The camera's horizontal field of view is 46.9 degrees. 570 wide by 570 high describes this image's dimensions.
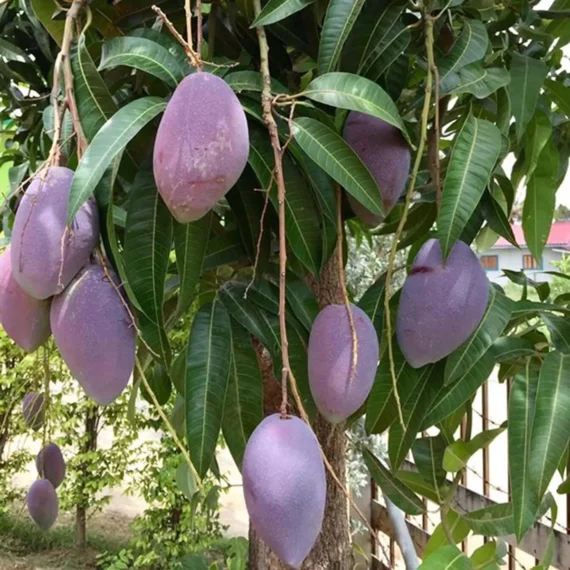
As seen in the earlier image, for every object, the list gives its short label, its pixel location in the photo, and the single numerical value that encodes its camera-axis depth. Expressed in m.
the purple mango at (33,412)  0.73
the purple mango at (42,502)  0.78
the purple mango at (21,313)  0.42
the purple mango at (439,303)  0.46
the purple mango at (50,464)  0.78
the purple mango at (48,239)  0.38
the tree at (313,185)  0.44
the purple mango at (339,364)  0.42
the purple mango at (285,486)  0.37
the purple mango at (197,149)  0.35
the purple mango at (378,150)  0.50
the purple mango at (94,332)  0.39
